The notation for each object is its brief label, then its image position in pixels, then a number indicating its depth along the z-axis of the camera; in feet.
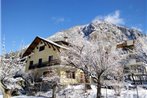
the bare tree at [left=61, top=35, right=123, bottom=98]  29.93
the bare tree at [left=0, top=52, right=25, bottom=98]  21.11
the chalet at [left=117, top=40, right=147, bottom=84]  40.15
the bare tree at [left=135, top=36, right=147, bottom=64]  35.46
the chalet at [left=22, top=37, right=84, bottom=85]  50.17
